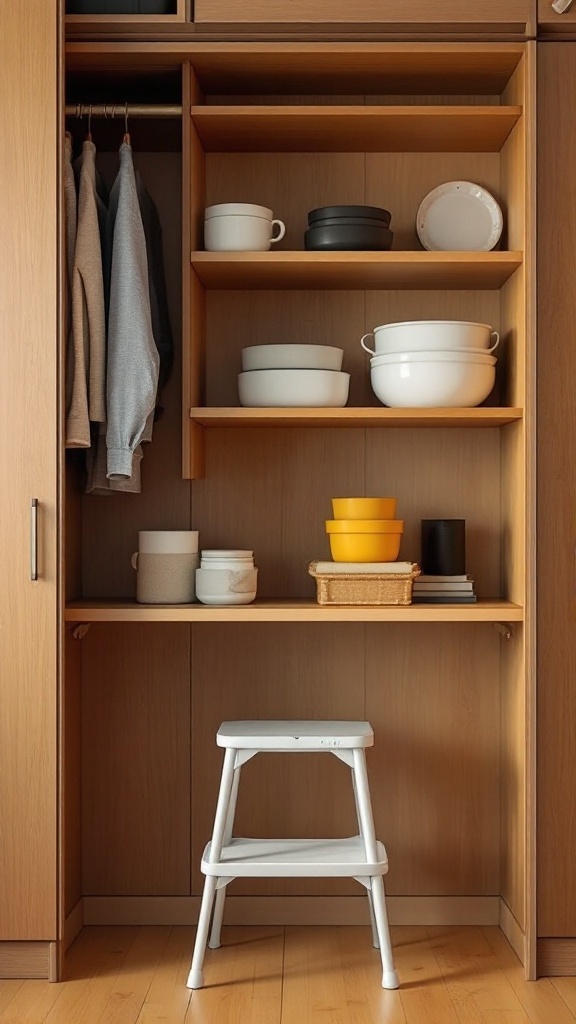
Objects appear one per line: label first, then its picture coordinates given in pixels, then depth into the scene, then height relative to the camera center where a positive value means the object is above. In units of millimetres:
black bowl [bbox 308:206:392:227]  2691 +700
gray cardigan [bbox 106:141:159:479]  2592 +347
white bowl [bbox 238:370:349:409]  2689 +269
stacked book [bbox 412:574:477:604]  2766 -237
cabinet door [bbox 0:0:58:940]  2520 +91
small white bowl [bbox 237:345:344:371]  2707 +347
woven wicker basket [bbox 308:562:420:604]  2656 -222
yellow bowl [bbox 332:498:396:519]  2707 -27
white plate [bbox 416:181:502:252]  2828 +725
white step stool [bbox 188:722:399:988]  2529 -847
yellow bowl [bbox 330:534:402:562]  2699 -125
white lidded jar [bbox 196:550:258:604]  2680 -200
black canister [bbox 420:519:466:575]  2791 -130
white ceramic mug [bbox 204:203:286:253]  2682 +659
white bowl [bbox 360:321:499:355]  2650 +394
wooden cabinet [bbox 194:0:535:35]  2568 +1138
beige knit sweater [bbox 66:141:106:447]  2584 +422
